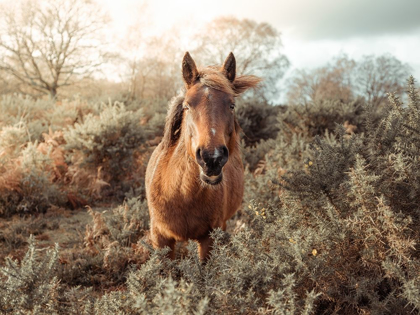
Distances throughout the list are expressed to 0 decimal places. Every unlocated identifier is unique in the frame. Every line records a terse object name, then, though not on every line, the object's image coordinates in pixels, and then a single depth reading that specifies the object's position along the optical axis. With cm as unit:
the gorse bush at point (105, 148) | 741
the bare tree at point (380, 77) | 2433
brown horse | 244
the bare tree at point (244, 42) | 2923
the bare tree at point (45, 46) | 2045
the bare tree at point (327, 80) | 2747
